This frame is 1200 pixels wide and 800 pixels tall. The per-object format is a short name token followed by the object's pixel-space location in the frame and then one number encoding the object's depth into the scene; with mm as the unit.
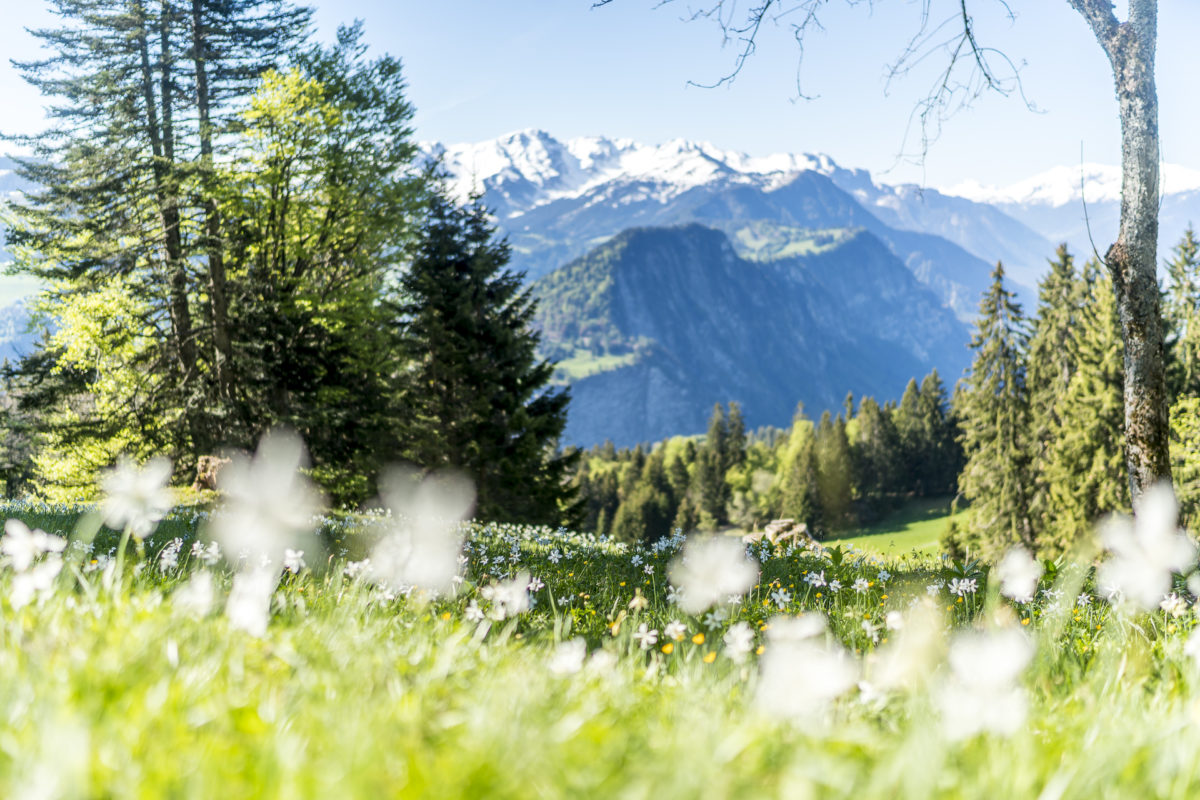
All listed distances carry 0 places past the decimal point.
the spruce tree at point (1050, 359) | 41344
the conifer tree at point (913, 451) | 117250
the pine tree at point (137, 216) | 20641
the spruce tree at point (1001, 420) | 41469
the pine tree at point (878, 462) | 113625
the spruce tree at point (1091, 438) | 33719
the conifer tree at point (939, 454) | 117250
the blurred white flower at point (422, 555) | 4035
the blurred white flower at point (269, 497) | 4992
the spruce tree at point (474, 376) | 25734
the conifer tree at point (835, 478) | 102625
